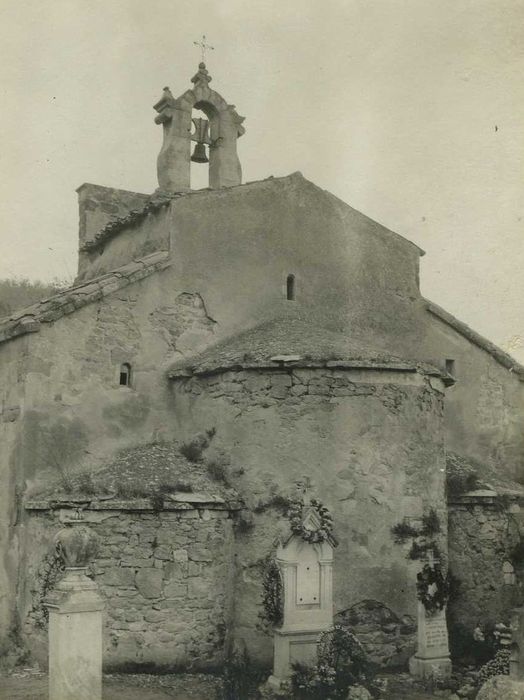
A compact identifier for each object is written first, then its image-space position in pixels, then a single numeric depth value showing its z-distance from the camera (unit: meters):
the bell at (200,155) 16.31
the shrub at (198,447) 12.86
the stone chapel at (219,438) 11.53
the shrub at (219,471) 12.47
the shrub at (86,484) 11.64
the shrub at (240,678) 9.97
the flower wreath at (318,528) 10.81
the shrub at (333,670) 9.88
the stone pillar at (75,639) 8.28
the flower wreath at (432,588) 11.46
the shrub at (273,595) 10.63
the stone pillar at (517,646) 9.04
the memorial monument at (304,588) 10.50
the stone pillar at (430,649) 11.33
